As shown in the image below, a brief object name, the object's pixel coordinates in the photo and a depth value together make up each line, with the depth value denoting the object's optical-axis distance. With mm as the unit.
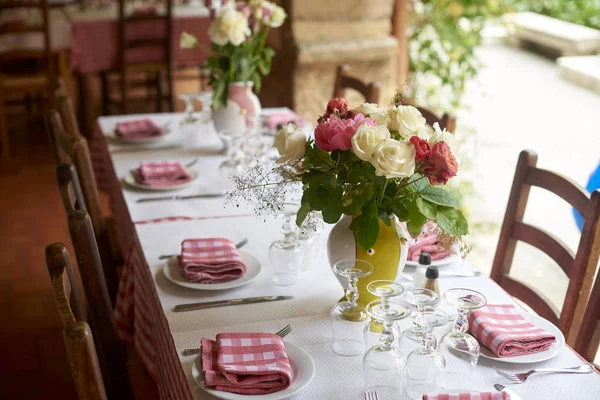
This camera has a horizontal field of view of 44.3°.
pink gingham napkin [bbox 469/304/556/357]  1463
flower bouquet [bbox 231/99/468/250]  1471
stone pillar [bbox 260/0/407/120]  4012
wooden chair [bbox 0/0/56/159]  4543
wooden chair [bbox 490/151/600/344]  1789
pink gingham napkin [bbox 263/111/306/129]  3028
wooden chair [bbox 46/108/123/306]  2156
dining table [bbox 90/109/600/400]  1401
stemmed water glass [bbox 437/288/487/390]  1312
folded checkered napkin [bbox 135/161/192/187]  2402
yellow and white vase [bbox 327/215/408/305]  1610
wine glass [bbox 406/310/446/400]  1274
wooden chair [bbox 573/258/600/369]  1719
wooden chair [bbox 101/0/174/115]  4891
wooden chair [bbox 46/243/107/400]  1083
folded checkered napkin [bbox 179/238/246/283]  1758
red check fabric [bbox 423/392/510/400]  1251
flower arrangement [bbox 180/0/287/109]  2660
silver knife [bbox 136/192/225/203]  2299
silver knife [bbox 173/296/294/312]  1651
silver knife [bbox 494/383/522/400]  1316
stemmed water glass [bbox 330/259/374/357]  1433
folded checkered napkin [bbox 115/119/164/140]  2877
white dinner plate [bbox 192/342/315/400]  1321
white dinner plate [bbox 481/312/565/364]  1447
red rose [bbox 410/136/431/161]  1437
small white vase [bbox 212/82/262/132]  2725
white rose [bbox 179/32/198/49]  2689
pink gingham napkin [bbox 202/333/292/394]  1338
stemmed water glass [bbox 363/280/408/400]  1259
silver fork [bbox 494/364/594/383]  1401
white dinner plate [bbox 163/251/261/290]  1732
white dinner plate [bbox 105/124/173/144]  2826
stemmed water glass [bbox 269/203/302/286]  1775
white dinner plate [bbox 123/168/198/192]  2361
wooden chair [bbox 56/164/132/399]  1583
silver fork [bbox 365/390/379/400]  1329
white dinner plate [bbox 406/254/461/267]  1846
